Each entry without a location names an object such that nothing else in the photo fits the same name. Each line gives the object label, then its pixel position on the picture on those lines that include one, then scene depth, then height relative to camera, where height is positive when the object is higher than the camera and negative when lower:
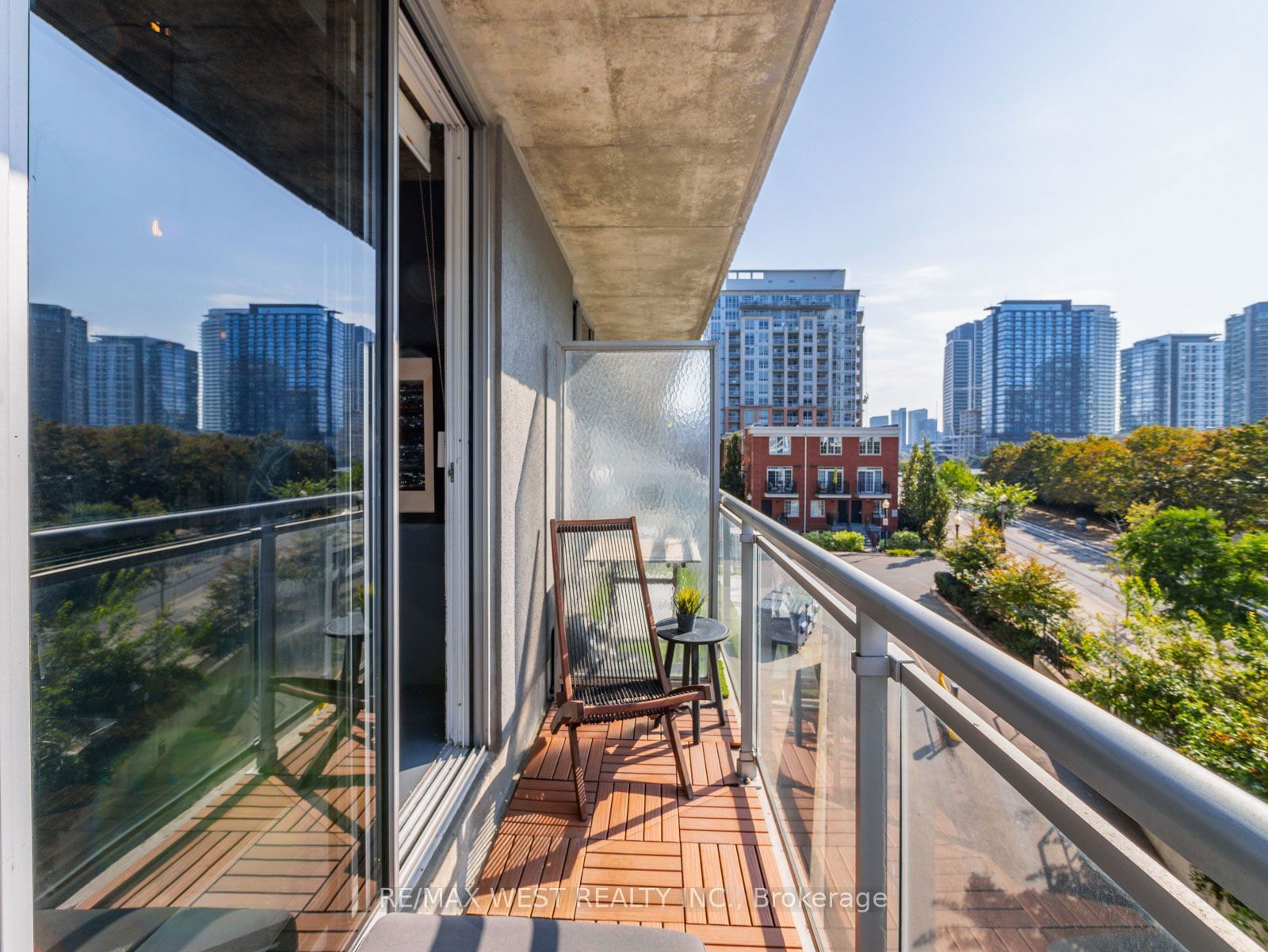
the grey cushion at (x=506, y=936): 1.01 -0.77
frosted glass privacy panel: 3.54 +0.11
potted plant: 2.91 -0.65
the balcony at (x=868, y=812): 0.46 -0.50
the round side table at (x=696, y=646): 2.79 -0.88
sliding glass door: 0.57 +0.00
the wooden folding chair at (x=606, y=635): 2.37 -0.75
